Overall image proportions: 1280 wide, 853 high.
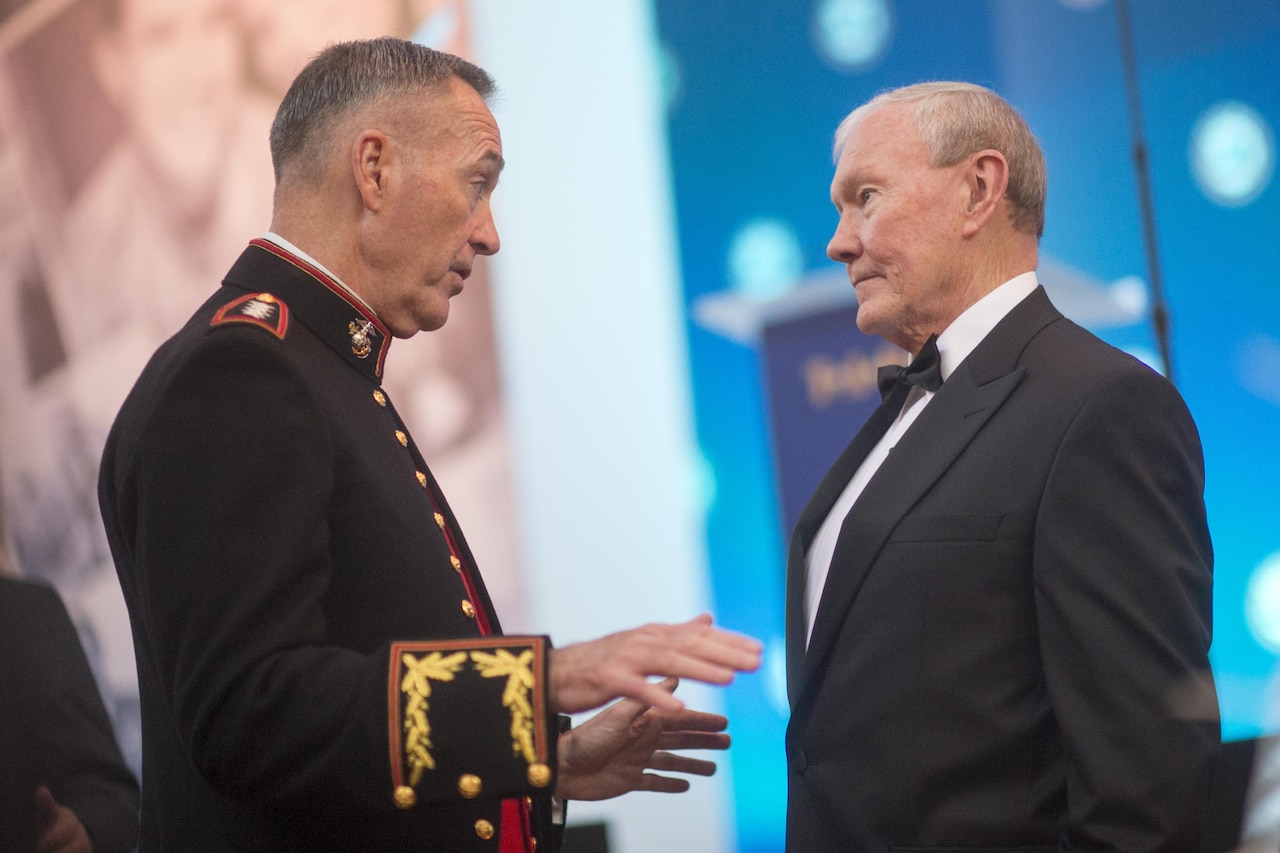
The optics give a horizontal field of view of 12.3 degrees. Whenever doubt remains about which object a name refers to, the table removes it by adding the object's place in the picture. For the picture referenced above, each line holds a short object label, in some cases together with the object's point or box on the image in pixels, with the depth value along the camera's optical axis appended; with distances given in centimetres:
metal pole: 585
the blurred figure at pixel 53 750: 538
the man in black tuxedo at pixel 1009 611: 493
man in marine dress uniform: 478
